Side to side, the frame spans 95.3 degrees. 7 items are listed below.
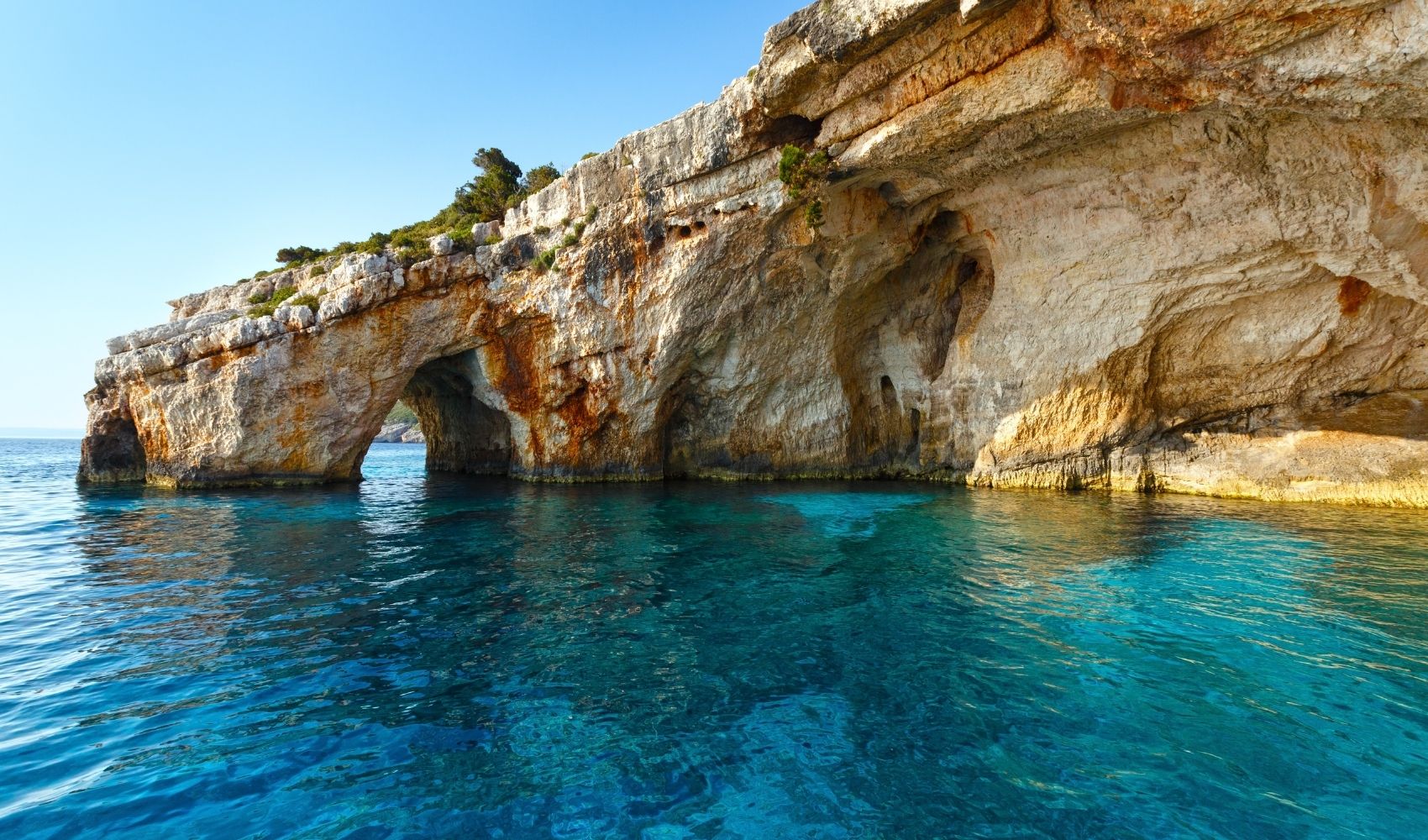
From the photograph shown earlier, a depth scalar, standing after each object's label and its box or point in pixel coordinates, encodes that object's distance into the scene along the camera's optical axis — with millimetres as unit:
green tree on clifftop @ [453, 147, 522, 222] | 27312
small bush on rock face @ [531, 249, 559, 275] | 22828
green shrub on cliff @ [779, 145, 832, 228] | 17531
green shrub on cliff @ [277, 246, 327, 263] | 29469
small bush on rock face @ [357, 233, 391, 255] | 24656
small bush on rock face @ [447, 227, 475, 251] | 23688
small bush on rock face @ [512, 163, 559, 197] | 30406
